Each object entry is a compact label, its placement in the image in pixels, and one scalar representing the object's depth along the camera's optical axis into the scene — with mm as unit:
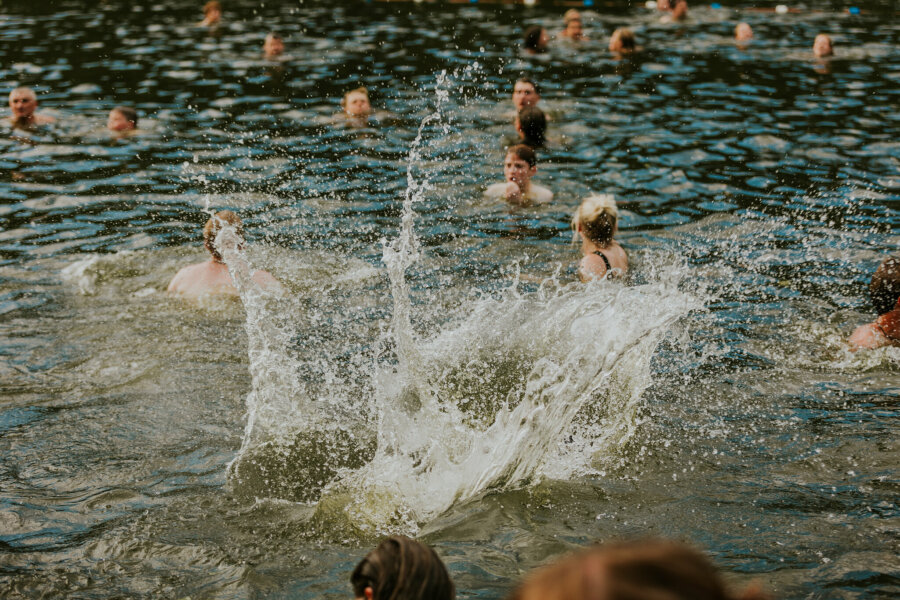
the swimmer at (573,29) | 20078
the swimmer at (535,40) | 18391
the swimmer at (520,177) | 11062
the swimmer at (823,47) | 17922
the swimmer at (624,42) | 18469
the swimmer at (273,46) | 18531
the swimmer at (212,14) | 21812
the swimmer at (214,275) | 8711
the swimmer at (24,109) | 14086
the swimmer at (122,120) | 13867
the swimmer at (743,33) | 19812
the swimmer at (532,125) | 12242
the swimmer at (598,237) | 8695
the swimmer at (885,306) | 7180
